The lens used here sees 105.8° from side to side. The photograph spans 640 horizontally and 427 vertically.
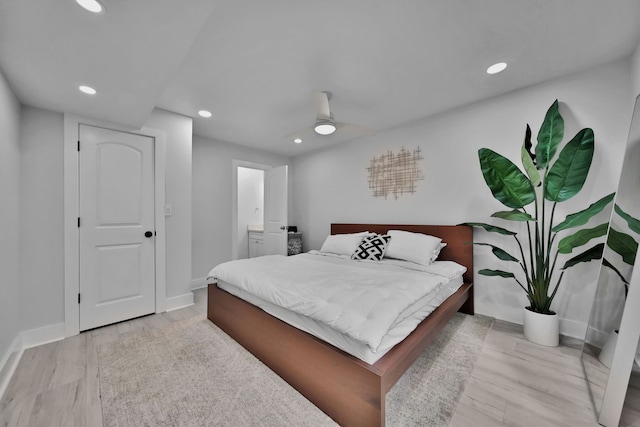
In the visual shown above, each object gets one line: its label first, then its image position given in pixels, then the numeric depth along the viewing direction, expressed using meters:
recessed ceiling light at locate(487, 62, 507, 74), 2.07
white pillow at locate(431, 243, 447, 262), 2.76
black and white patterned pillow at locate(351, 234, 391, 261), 2.97
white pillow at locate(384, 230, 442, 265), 2.71
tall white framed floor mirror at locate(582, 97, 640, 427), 1.29
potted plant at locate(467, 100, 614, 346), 1.97
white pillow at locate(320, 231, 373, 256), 3.23
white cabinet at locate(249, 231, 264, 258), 5.14
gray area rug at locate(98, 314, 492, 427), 1.37
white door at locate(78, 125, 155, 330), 2.44
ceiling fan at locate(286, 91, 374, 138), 2.23
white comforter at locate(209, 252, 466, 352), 1.36
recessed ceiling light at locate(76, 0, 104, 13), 1.13
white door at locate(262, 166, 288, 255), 4.27
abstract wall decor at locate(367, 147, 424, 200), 3.30
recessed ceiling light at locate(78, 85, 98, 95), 1.91
